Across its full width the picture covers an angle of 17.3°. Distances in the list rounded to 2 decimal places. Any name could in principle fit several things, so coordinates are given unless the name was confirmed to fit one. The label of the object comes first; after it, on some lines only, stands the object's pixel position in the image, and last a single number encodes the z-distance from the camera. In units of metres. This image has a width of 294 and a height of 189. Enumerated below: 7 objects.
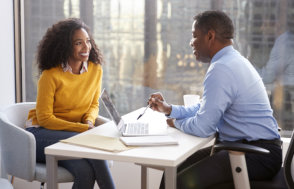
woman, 4.72
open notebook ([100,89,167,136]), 4.39
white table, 3.99
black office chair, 4.13
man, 4.26
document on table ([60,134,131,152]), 4.11
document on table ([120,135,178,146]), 4.17
